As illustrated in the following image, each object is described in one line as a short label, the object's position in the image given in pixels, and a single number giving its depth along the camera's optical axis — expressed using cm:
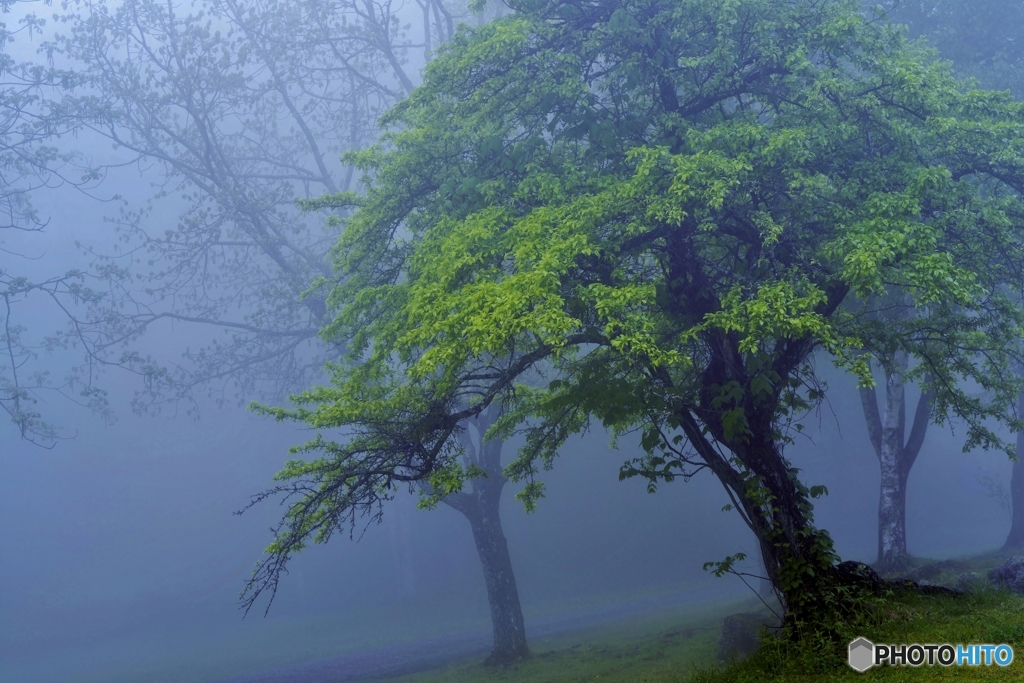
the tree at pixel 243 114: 1700
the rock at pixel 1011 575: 939
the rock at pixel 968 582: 937
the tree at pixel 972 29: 1547
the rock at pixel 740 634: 1004
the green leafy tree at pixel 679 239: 750
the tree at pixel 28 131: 1431
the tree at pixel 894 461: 1401
